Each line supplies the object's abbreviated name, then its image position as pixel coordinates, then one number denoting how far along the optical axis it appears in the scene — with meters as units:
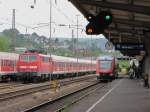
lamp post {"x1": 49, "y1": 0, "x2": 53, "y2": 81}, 56.60
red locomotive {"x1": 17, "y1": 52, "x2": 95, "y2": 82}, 50.59
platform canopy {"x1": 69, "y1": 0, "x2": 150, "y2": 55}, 20.27
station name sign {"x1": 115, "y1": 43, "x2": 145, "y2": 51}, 33.53
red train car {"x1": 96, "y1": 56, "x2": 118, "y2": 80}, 56.41
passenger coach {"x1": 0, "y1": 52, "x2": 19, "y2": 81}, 49.47
